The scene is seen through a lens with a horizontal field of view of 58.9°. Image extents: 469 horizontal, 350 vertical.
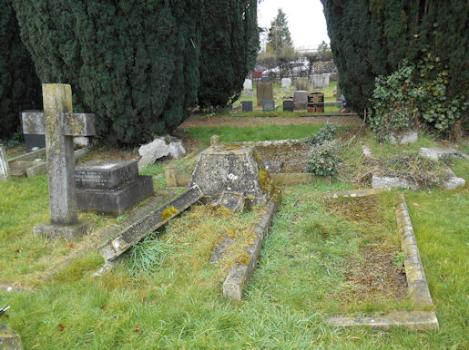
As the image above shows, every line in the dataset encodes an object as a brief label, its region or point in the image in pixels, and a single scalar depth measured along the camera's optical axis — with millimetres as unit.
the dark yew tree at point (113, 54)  8398
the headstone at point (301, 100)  16234
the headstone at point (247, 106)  15766
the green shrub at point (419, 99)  7887
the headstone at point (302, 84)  24500
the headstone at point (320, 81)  25969
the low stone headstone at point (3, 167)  7914
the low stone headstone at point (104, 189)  5781
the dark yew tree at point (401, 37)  7609
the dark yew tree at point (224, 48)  13516
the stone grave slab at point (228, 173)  5660
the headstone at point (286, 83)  27812
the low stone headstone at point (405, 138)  8180
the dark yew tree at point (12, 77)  10164
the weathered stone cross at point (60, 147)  4801
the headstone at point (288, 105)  15555
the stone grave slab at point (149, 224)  4035
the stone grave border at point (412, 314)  2963
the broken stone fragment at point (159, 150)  9203
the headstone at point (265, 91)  17995
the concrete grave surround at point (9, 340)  2564
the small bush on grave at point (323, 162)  6945
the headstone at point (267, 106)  15762
